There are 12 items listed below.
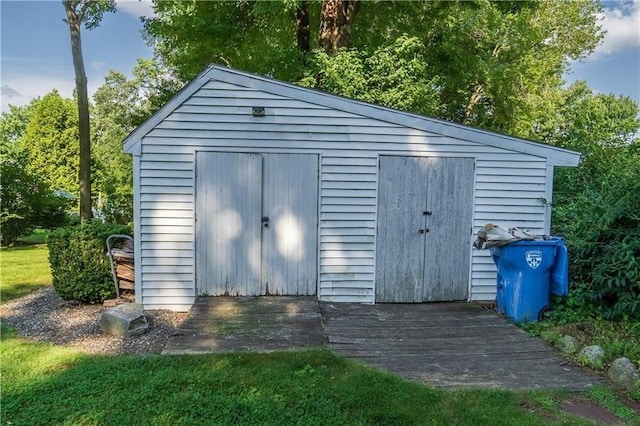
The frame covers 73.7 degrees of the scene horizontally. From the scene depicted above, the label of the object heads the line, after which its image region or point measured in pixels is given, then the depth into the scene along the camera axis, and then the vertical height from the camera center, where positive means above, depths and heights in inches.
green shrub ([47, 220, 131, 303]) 221.8 -40.3
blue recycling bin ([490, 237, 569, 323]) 195.2 -35.0
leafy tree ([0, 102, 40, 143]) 1325.0 +201.3
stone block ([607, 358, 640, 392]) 138.2 -57.4
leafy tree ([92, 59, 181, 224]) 1001.5 +236.7
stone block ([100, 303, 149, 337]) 182.5 -58.4
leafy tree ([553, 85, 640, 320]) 184.4 -19.2
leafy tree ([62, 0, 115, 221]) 387.9 +90.5
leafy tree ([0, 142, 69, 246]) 500.4 -21.4
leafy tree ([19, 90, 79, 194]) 768.3 +78.1
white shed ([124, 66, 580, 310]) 217.9 -1.3
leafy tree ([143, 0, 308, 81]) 432.8 +171.0
